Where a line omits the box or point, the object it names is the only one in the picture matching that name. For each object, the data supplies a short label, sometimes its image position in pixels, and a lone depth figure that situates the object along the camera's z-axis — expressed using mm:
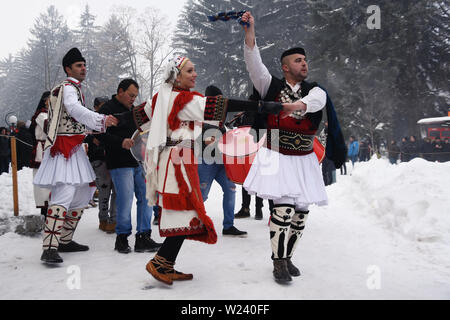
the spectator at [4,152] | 13344
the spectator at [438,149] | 18125
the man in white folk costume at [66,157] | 4031
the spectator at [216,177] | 5516
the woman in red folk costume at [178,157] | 3246
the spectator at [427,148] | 18581
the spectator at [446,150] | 18103
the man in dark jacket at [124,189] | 4574
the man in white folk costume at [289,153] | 3494
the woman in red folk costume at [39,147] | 5461
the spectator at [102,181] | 5797
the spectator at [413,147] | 19438
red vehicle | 22316
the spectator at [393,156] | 20516
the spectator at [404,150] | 19072
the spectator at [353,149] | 18422
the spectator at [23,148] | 12062
